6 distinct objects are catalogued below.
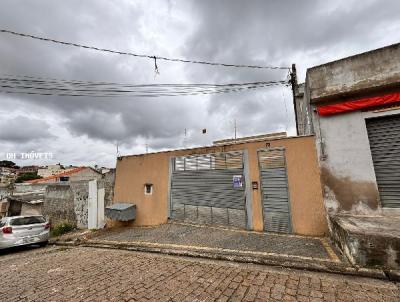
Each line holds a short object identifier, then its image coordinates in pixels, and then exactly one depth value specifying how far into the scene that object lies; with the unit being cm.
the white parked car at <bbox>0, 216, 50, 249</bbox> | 939
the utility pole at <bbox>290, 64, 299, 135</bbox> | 1279
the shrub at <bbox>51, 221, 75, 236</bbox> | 1344
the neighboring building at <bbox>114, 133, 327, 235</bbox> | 781
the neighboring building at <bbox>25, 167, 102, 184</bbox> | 3538
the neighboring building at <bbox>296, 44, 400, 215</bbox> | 663
